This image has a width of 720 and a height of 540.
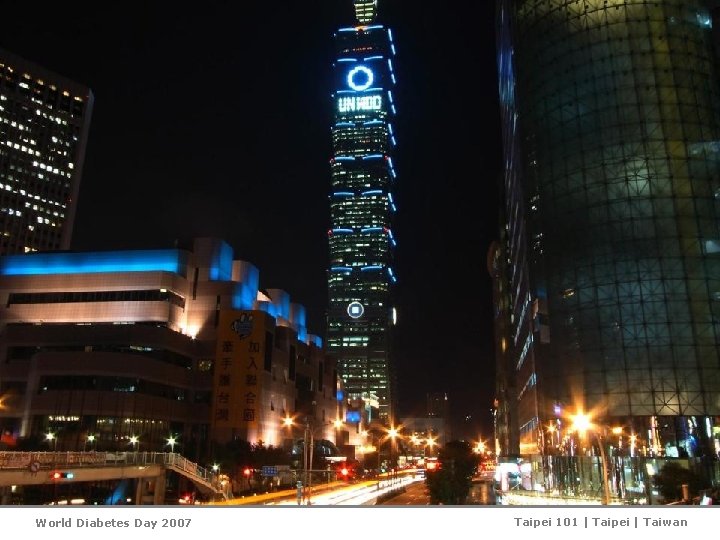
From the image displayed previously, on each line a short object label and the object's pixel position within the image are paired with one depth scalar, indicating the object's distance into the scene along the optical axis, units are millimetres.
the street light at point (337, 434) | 150600
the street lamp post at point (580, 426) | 64613
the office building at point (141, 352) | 78000
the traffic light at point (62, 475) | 37500
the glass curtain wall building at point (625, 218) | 65188
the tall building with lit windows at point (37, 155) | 171375
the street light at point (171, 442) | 82062
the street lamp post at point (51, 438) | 74375
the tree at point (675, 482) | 50406
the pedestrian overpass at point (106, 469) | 34094
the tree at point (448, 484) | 56222
